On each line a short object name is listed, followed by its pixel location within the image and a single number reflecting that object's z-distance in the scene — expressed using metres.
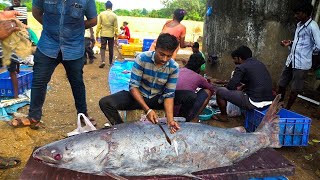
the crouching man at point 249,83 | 4.07
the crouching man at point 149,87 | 3.07
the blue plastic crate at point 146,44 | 9.38
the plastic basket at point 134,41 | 11.80
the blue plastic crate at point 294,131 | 3.62
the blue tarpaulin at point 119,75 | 5.78
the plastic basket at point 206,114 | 4.48
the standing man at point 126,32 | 12.36
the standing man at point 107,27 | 8.36
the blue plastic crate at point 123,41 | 11.36
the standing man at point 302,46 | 4.44
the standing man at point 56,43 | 3.51
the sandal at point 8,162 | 2.95
